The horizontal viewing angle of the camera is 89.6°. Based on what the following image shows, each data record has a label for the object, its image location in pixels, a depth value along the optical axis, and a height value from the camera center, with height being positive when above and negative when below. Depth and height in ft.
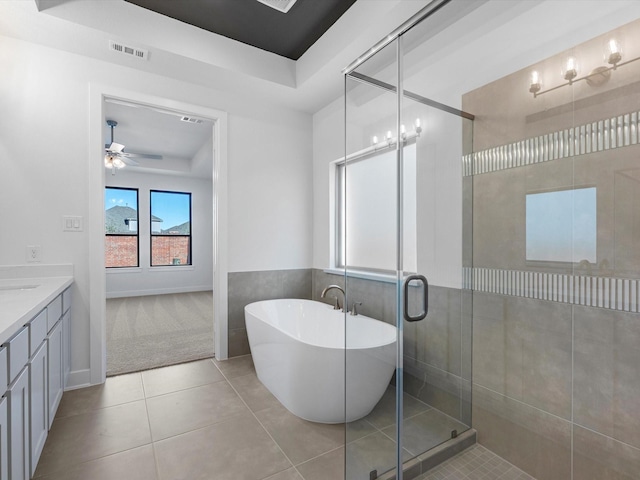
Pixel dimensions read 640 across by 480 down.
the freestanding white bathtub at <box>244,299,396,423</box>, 5.56 -2.62
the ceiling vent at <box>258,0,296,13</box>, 7.55 +5.59
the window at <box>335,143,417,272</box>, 5.26 +0.51
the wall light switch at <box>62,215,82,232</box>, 8.36 +0.44
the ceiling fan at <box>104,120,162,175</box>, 14.55 +4.04
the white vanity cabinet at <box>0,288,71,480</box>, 3.79 -2.20
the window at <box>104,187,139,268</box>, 21.15 +0.86
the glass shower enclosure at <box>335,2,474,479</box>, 5.08 -0.35
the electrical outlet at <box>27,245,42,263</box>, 7.97 -0.34
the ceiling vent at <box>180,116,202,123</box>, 10.49 +4.01
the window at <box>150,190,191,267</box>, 22.52 +0.84
